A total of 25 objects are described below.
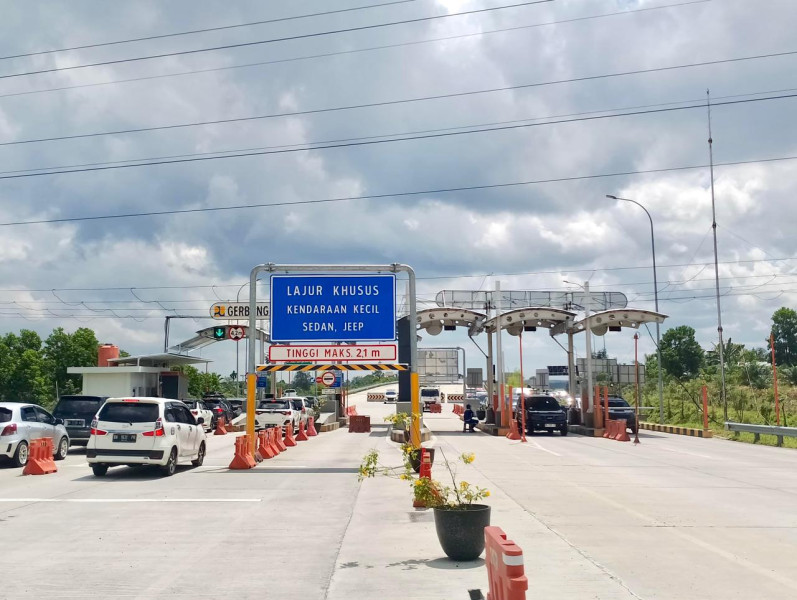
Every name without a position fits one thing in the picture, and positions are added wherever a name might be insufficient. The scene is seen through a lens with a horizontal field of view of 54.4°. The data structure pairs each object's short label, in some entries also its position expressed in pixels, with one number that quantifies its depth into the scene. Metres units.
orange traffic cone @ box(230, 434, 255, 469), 18.92
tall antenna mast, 35.02
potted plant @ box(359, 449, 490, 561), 8.18
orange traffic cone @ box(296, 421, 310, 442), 32.30
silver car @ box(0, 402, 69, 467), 18.03
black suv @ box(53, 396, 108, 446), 23.17
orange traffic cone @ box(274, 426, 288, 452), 24.27
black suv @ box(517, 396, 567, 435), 35.16
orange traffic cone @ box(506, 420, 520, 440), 32.63
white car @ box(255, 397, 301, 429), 35.31
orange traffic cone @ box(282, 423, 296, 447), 27.64
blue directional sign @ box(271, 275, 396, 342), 20.84
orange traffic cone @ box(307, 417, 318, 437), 36.25
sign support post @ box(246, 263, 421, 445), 19.95
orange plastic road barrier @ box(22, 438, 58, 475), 17.12
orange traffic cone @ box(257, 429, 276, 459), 21.58
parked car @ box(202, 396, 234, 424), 41.62
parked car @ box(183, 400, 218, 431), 36.64
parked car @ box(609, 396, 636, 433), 35.09
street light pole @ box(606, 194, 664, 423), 36.90
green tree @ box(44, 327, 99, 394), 67.69
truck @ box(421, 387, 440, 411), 72.66
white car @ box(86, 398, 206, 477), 16.25
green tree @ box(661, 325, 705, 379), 84.38
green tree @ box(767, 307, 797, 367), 103.44
